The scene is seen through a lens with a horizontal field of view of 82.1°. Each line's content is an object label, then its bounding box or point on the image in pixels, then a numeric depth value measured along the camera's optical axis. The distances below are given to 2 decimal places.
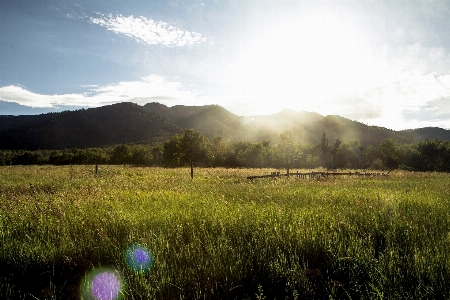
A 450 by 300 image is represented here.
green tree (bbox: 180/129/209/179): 31.68
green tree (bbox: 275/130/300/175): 39.07
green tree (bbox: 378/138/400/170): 63.86
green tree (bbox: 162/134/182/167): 70.28
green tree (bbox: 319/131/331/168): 85.71
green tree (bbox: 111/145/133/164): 90.06
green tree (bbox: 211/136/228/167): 71.12
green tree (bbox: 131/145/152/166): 91.31
